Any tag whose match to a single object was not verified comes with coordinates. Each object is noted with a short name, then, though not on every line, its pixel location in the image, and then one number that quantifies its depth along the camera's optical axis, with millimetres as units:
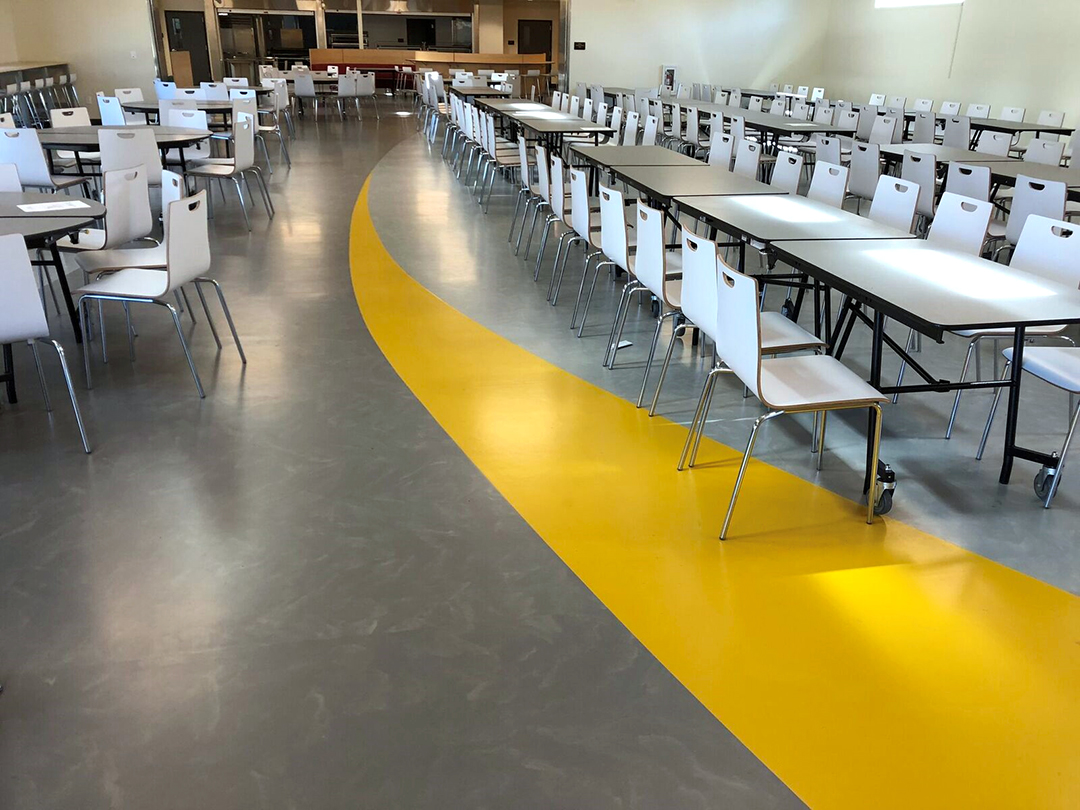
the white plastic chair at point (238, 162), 6891
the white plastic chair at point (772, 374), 2697
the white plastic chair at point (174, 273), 3717
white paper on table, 3938
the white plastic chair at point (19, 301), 3090
